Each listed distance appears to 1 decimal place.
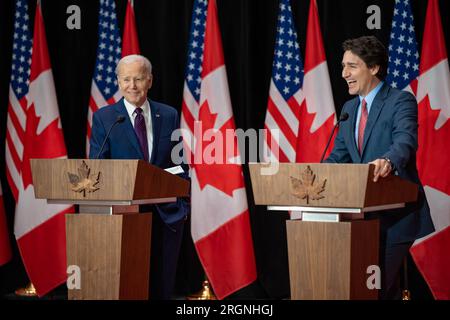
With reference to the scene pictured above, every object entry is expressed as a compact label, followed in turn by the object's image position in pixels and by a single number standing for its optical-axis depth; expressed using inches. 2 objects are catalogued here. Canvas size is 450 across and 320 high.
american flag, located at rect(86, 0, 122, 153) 231.6
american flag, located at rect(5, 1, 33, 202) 235.1
